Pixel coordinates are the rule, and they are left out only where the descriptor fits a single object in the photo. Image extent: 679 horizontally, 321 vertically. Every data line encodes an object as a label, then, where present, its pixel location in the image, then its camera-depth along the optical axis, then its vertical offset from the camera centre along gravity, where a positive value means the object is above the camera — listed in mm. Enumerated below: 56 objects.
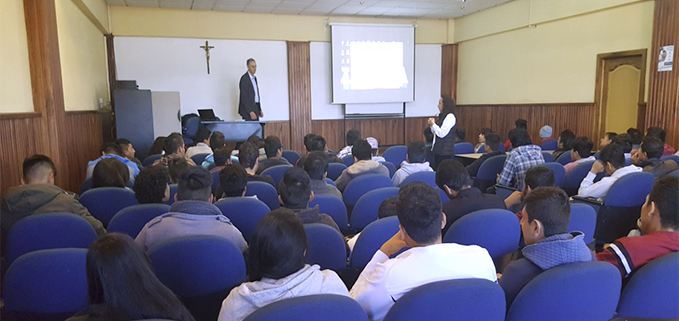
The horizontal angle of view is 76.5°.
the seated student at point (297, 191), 2559 -469
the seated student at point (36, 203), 2541 -526
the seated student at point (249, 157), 3906 -396
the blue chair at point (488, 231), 2262 -645
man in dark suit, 8664 +344
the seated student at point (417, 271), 1522 -573
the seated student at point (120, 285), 1210 -482
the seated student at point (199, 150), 5926 -499
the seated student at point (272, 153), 4817 -455
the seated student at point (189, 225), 2184 -568
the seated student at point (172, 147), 4809 -370
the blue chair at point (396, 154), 6598 -663
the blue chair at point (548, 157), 5551 -612
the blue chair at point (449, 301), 1309 -588
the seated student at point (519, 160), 4668 -542
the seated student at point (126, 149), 5004 -405
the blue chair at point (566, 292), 1500 -650
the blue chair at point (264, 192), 3389 -620
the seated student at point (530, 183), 2963 -510
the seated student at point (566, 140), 6304 -453
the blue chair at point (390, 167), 5234 -674
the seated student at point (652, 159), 3916 -494
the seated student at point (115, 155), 4237 -428
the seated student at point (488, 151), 5617 -560
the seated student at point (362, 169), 4242 -570
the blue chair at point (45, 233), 2236 -614
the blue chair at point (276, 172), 4371 -597
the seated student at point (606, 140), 5805 -423
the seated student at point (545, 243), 1641 -530
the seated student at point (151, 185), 2816 -465
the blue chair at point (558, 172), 4379 -641
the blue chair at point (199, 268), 1867 -682
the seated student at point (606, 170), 3557 -530
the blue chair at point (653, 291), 1745 -753
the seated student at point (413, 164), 4284 -535
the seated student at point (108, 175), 3412 -474
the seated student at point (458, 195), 2609 -529
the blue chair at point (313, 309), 1139 -531
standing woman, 6117 -278
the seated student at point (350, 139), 6516 -410
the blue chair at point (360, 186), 3799 -652
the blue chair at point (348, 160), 5832 -653
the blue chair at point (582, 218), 2541 -650
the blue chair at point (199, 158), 5641 -581
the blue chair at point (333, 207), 3050 -676
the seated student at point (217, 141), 5762 -370
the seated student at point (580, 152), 4734 -480
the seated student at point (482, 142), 7107 -548
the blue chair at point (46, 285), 1679 -671
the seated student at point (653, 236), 1918 -585
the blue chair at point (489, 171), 5248 -745
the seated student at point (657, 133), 5738 -336
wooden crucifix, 9564 +1409
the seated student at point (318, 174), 3451 -497
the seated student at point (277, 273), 1354 -533
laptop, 8740 -28
